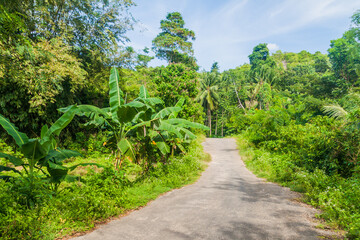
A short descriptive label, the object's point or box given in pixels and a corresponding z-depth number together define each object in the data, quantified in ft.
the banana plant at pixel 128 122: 20.59
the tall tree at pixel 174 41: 109.29
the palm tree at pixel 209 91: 114.52
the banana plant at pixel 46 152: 13.77
